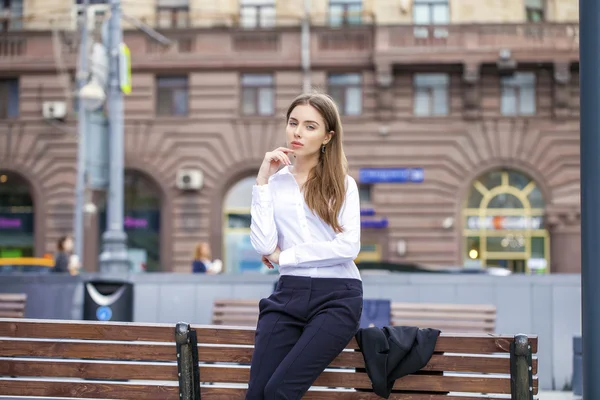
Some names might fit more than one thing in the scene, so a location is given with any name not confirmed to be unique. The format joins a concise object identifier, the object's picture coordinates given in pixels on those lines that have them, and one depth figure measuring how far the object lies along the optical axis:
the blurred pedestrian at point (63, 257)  16.39
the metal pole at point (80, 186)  24.20
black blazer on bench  3.81
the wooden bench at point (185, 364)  3.86
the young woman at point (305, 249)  3.72
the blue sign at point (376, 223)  27.22
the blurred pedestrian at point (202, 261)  15.30
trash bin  9.65
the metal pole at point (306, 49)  27.61
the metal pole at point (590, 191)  3.99
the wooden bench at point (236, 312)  9.23
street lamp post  14.79
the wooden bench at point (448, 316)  8.82
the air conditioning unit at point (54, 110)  27.98
